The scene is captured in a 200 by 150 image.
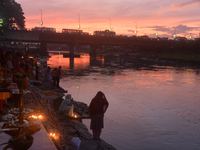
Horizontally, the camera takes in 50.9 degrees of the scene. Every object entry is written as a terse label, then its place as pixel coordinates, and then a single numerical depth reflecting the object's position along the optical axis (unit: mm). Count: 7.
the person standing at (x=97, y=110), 8719
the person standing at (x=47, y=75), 24058
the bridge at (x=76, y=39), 76438
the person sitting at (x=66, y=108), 11851
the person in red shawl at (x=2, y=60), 7595
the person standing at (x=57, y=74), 21394
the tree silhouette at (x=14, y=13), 72625
